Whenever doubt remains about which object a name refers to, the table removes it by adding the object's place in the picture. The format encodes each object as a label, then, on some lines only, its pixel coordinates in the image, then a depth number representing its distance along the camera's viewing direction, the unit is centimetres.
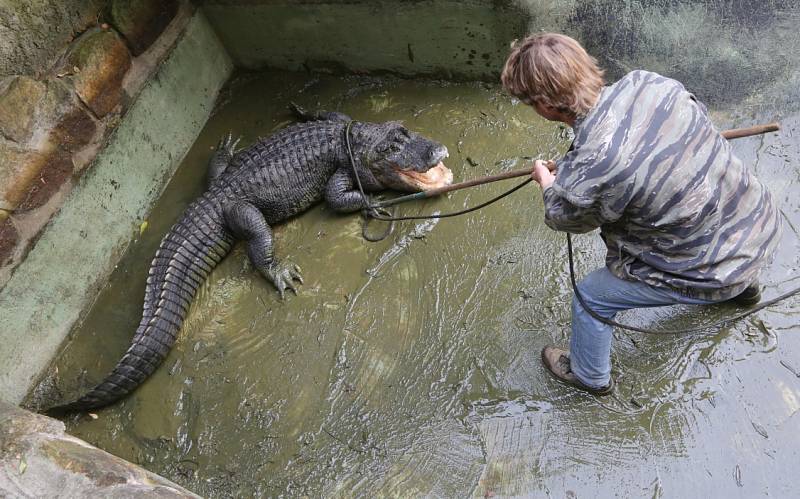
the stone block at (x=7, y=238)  295
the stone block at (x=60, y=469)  172
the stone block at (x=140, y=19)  340
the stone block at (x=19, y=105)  286
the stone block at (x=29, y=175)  290
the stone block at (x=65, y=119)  306
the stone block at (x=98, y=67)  319
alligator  322
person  157
